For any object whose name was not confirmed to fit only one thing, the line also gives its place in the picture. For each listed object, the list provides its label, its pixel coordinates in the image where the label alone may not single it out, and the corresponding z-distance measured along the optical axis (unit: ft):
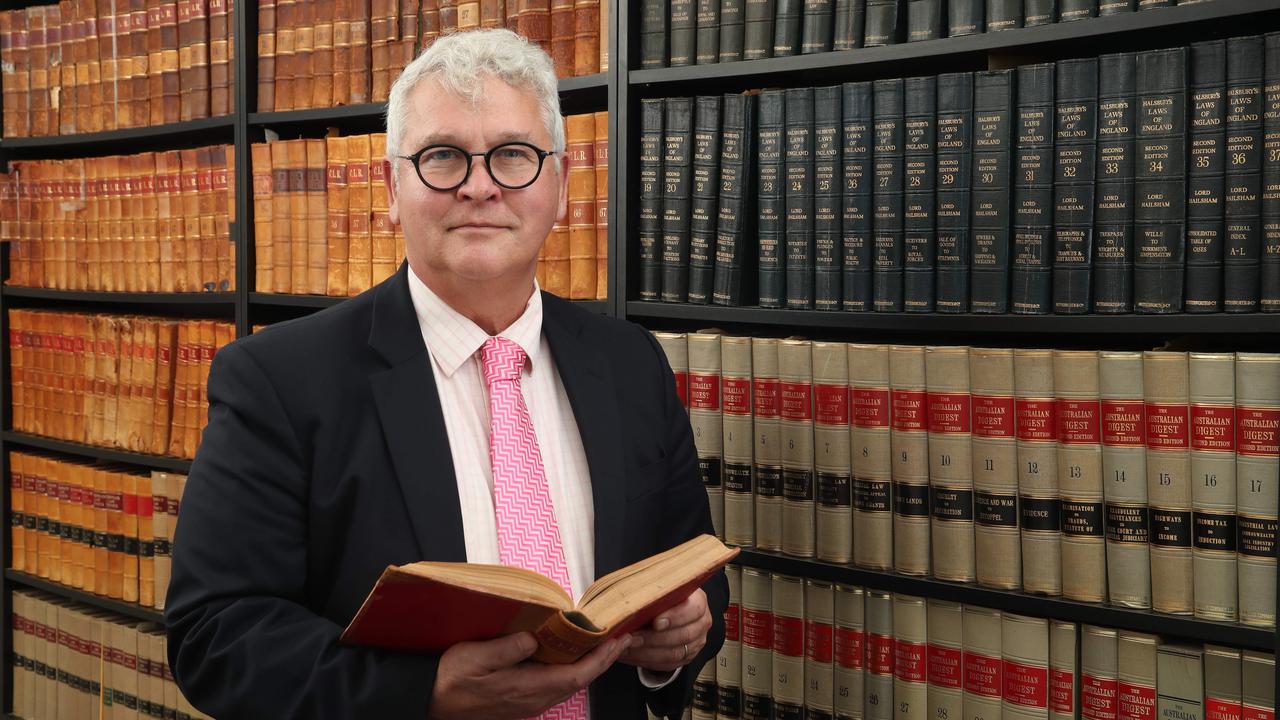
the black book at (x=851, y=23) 6.08
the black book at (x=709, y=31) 6.52
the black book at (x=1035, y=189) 5.46
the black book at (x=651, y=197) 6.70
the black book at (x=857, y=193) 5.98
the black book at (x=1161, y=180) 5.14
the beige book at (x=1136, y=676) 5.39
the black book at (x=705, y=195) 6.50
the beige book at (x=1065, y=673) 5.62
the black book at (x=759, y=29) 6.36
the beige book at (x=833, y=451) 6.12
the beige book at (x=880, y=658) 6.12
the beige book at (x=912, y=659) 6.02
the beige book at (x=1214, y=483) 5.12
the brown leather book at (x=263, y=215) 8.45
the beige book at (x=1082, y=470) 5.45
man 3.98
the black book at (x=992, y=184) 5.56
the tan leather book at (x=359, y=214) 7.90
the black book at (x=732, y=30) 6.45
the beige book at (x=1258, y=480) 5.01
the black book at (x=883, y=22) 5.97
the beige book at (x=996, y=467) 5.65
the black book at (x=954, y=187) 5.66
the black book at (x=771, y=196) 6.30
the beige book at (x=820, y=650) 6.30
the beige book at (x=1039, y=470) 5.56
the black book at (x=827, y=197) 6.09
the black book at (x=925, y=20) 5.81
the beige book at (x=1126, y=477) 5.34
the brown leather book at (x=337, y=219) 8.04
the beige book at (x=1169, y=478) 5.23
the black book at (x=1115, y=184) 5.26
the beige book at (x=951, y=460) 5.78
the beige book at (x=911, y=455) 5.89
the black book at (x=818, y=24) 6.18
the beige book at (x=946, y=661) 5.94
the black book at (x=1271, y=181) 4.91
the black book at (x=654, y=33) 6.73
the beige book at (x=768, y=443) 6.39
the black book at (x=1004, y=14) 5.57
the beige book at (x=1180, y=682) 5.27
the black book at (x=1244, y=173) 4.97
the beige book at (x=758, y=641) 6.55
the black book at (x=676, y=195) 6.59
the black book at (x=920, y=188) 5.77
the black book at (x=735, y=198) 6.41
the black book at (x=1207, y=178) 5.05
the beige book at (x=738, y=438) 6.50
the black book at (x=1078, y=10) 5.36
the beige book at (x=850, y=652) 6.21
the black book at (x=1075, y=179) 5.36
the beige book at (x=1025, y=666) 5.68
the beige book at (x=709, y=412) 6.61
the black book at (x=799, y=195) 6.19
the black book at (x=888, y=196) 5.88
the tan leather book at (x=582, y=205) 7.00
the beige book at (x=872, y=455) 6.01
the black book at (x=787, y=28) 6.27
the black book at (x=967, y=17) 5.69
